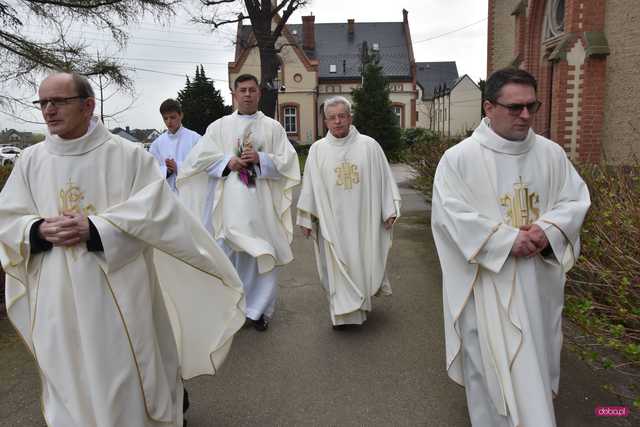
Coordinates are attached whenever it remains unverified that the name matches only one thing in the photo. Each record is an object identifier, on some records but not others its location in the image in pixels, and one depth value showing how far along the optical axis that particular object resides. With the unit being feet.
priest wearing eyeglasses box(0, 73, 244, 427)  8.45
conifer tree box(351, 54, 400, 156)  90.99
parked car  99.50
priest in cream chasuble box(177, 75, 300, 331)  16.99
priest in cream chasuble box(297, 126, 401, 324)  16.55
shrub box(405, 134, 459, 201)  34.06
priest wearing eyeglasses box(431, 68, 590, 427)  9.04
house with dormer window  141.90
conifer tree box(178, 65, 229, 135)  96.53
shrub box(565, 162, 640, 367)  9.93
